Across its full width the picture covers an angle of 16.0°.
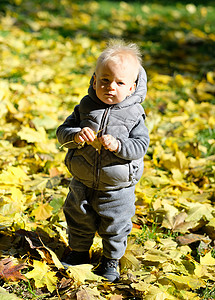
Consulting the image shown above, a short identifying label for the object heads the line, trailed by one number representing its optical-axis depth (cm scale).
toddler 219
